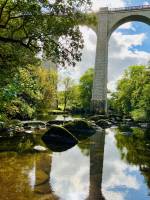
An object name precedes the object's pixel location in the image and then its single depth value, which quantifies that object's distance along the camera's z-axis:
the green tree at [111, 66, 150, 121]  41.62
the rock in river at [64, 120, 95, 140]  26.83
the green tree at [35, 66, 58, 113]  39.25
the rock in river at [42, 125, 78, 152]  21.06
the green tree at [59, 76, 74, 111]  69.38
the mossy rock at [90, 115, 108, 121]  44.06
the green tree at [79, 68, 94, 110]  81.75
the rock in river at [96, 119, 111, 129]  38.88
